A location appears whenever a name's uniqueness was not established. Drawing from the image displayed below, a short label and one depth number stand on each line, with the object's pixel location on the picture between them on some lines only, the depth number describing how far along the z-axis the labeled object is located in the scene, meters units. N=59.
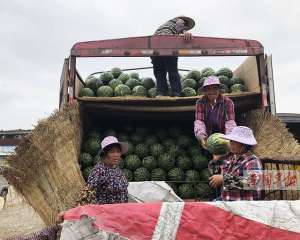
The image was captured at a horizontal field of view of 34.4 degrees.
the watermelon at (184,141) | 6.74
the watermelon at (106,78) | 8.02
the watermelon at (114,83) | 7.73
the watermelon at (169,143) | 6.68
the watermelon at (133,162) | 6.35
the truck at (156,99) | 4.93
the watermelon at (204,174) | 6.28
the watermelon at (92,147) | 6.38
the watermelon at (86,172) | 6.03
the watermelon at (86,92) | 7.27
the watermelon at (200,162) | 6.38
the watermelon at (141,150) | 6.55
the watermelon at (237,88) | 7.33
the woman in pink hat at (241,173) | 3.71
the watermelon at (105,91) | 7.42
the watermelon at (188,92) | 7.34
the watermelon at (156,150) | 6.54
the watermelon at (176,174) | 6.24
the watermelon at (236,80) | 7.66
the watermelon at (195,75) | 7.99
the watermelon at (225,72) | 7.95
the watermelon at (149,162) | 6.36
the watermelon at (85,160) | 6.16
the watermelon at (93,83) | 7.63
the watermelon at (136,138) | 6.80
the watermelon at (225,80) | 7.58
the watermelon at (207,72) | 7.99
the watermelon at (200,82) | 7.69
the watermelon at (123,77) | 8.01
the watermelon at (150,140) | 6.73
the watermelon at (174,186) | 5.98
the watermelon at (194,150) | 6.54
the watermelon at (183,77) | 7.94
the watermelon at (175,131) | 6.93
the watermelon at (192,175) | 6.24
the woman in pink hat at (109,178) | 4.16
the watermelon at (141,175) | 6.21
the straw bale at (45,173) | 4.82
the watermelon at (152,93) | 7.46
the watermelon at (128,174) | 6.22
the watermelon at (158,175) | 6.27
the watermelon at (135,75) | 8.13
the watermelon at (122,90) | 7.37
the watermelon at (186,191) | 5.91
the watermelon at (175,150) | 6.53
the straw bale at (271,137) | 5.46
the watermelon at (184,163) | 6.39
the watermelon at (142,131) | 6.94
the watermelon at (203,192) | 5.96
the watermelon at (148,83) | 7.81
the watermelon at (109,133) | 6.80
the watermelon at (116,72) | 8.35
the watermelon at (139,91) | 7.40
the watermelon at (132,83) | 7.69
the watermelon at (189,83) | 7.68
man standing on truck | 7.26
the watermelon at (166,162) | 6.37
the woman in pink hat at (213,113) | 5.55
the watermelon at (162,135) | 6.92
